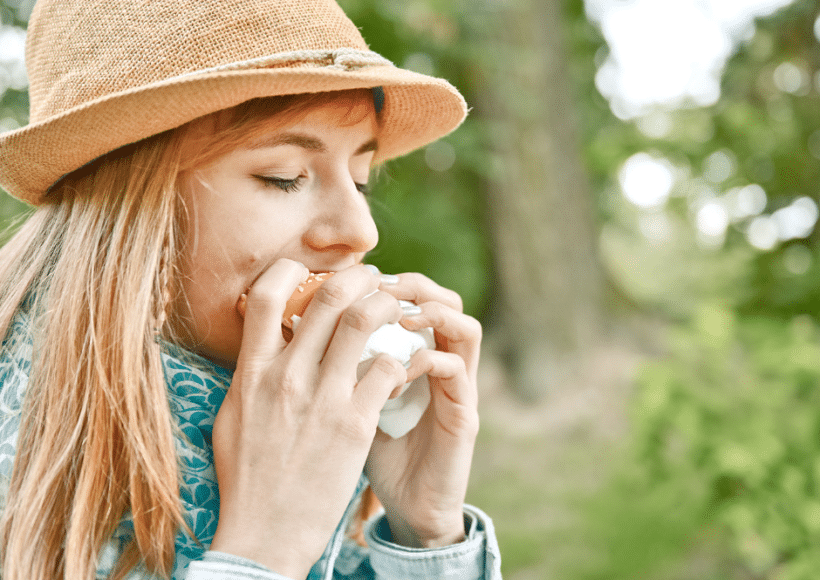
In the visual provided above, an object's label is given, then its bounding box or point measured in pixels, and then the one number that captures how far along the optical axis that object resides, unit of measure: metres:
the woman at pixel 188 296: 0.54
